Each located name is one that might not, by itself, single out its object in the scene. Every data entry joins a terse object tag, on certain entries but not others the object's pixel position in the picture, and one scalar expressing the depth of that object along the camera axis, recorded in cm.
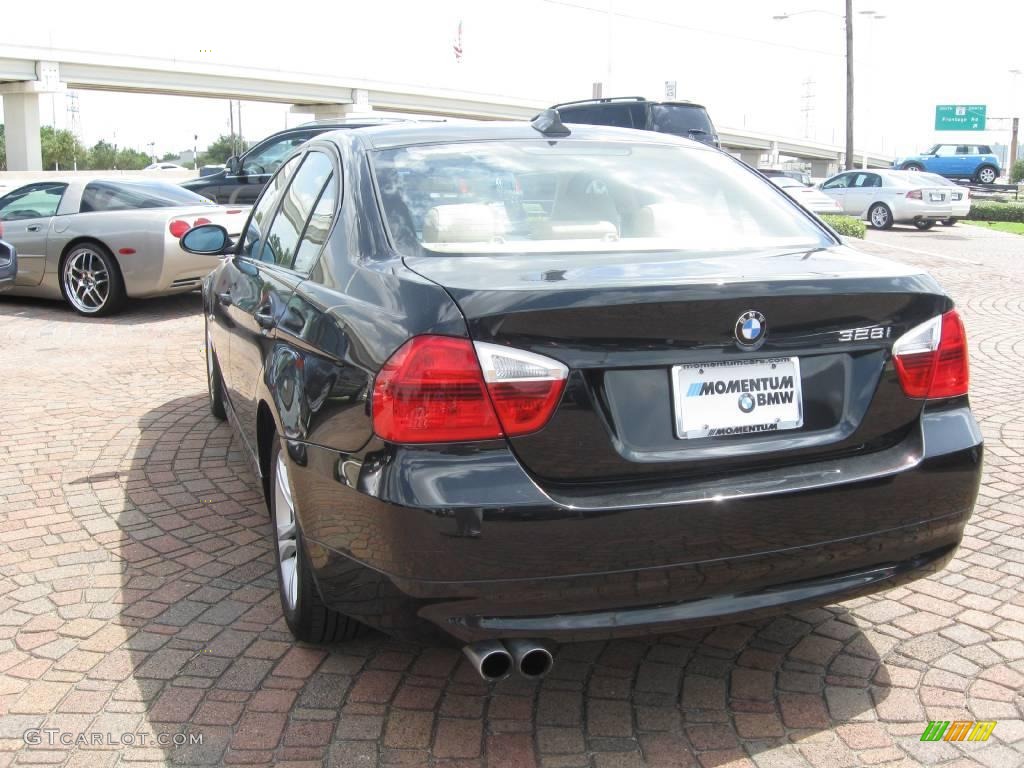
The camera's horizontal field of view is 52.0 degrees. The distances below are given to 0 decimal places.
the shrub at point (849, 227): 1945
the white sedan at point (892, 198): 2400
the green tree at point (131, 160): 9721
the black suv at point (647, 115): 1630
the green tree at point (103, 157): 9138
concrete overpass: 5372
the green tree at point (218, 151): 10838
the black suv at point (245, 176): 1440
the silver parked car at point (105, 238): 1032
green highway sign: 7788
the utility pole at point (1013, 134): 7804
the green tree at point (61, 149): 8134
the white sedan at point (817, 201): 2259
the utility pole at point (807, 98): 12044
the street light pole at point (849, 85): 3972
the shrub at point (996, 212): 3095
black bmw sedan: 256
